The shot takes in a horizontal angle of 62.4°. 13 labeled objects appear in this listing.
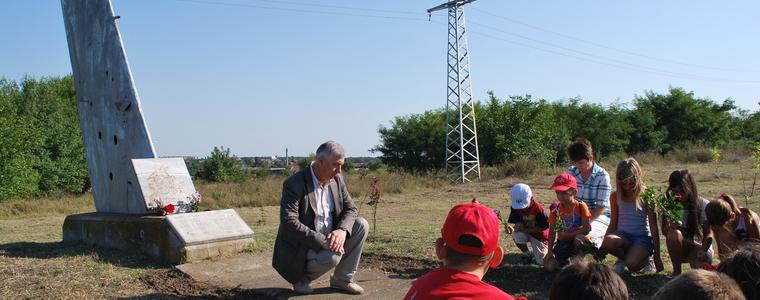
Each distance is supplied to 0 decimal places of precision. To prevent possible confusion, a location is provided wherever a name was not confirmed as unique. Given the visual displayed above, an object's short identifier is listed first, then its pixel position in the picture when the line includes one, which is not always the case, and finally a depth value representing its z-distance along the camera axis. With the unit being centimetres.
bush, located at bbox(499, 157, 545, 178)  2386
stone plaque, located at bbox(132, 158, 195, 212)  706
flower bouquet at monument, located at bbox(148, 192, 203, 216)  681
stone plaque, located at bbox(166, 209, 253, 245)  628
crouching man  458
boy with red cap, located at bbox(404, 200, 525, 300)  235
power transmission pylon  2761
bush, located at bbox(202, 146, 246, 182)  3388
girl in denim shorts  514
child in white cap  580
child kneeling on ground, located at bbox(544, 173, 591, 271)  518
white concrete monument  648
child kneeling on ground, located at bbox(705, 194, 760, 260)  465
